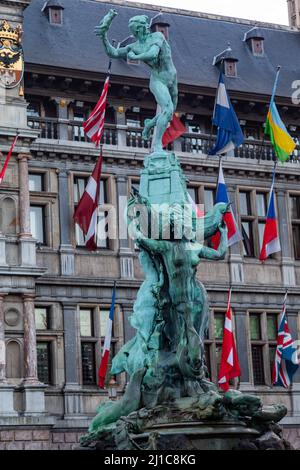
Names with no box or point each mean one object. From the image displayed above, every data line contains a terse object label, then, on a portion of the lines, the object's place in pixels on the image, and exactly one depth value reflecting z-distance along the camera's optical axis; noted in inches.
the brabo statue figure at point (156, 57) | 1088.2
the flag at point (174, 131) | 1674.5
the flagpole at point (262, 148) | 1910.1
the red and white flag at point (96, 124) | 1574.8
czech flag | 1662.2
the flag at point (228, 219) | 1641.2
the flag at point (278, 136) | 1614.3
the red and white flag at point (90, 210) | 1612.9
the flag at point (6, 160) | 1601.4
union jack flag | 1721.2
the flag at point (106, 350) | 1585.9
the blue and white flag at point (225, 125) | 1606.8
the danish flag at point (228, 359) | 1680.6
